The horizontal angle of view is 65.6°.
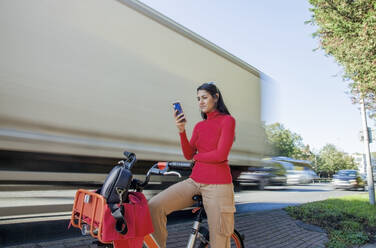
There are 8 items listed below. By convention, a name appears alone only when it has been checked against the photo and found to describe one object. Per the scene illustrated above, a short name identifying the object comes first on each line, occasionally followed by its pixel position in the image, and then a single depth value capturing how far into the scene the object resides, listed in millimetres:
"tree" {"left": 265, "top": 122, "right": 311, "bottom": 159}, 62875
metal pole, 10289
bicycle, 1624
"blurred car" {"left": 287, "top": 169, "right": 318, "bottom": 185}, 26169
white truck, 3416
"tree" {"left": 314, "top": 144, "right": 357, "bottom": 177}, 65125
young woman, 2146
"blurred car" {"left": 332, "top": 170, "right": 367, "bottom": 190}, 21500
